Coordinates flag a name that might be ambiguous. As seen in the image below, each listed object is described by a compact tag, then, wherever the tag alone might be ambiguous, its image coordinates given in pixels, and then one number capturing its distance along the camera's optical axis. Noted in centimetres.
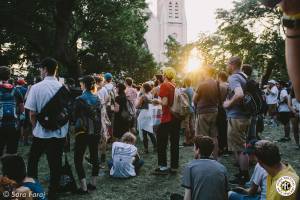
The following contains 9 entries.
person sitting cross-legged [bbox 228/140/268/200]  445
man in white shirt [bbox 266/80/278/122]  1870
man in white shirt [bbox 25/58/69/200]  545
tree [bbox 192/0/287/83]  3819
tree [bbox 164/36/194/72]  6962
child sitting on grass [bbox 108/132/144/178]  767
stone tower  10829
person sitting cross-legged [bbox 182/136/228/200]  393
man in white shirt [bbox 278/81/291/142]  1126
